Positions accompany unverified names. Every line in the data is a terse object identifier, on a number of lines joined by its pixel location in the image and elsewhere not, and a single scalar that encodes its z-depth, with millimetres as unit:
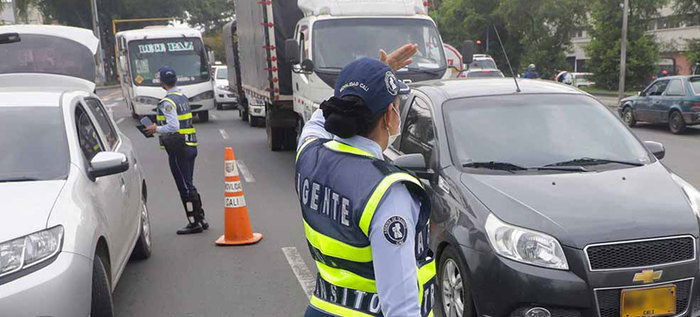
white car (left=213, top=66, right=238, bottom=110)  27217
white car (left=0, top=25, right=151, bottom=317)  3539
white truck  10500
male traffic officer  7223
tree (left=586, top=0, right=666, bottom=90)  35656
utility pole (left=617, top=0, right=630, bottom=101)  29008
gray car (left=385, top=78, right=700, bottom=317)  3721
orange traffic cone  6867
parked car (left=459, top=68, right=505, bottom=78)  24283
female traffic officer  1839
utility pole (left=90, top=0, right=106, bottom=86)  48562
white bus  20641
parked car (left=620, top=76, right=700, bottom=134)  16188
